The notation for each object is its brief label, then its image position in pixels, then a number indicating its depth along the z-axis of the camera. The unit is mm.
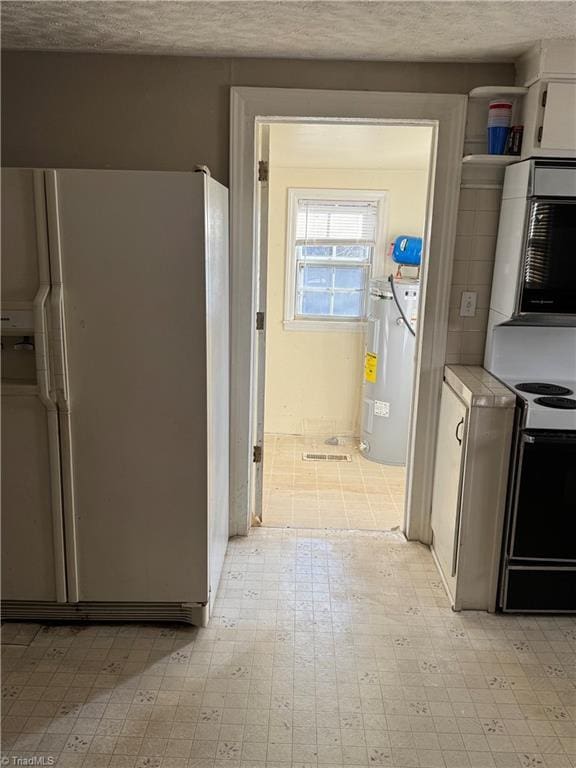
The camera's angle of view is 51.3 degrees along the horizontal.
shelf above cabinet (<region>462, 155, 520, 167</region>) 2459
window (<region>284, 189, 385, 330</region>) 4605
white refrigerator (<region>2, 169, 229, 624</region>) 1976
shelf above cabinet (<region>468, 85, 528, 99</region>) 2407
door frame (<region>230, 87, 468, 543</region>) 2561
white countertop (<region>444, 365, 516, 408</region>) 2283
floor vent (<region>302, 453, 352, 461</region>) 4321
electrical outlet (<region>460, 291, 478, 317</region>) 2732
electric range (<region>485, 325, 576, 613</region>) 2221
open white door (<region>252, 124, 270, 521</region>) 2752
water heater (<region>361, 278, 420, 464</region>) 4082
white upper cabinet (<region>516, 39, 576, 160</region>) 2216
